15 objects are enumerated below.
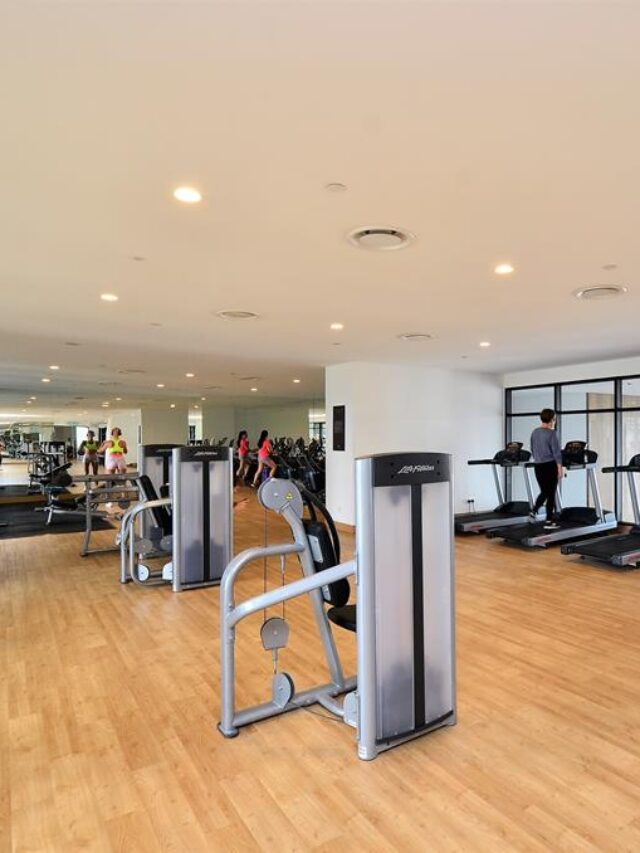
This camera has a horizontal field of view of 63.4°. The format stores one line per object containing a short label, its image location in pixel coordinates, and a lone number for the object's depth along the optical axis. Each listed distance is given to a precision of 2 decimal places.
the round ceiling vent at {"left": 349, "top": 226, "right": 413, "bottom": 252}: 2.93
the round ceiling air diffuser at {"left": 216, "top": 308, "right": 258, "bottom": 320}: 4.75
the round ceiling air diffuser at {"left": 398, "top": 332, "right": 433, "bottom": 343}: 5.88
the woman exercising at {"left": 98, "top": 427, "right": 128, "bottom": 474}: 9.47
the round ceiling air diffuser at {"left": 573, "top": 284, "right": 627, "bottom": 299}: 4.04
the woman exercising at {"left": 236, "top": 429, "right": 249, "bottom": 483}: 10.42
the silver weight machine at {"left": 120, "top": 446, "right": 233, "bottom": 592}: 4.90
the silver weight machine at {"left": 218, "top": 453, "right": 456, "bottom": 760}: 2.25
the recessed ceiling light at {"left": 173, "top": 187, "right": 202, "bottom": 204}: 2.43
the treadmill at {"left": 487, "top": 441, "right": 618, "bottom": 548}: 6.81
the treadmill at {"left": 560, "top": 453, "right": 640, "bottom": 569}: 5.54
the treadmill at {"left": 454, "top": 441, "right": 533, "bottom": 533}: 7.56
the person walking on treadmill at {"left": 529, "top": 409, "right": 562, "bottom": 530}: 7.13
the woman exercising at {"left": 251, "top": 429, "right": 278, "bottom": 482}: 7.89
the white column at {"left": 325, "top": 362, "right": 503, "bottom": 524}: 8.10
